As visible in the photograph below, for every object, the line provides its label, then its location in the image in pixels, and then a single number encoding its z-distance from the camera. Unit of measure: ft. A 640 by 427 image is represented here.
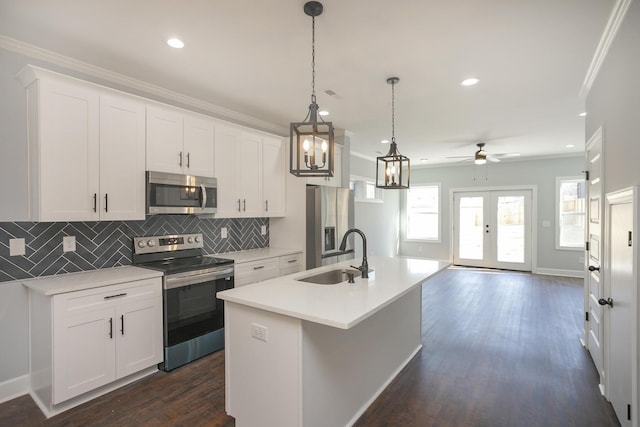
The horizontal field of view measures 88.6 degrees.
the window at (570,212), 23.06
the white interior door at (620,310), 6.37
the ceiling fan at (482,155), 19.66
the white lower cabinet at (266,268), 11.51
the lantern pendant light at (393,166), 9.95
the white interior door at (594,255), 9.05
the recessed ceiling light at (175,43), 7.96
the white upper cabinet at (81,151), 7.79
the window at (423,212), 28.86
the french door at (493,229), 25.09
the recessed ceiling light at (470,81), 10.34
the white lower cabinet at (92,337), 7.46
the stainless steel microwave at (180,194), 9.74
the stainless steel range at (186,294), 9.43
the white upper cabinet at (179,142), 9.95
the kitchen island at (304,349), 5.81
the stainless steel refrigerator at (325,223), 13.62
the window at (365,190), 23.53
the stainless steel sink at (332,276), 8.61
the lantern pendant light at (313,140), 6.53
